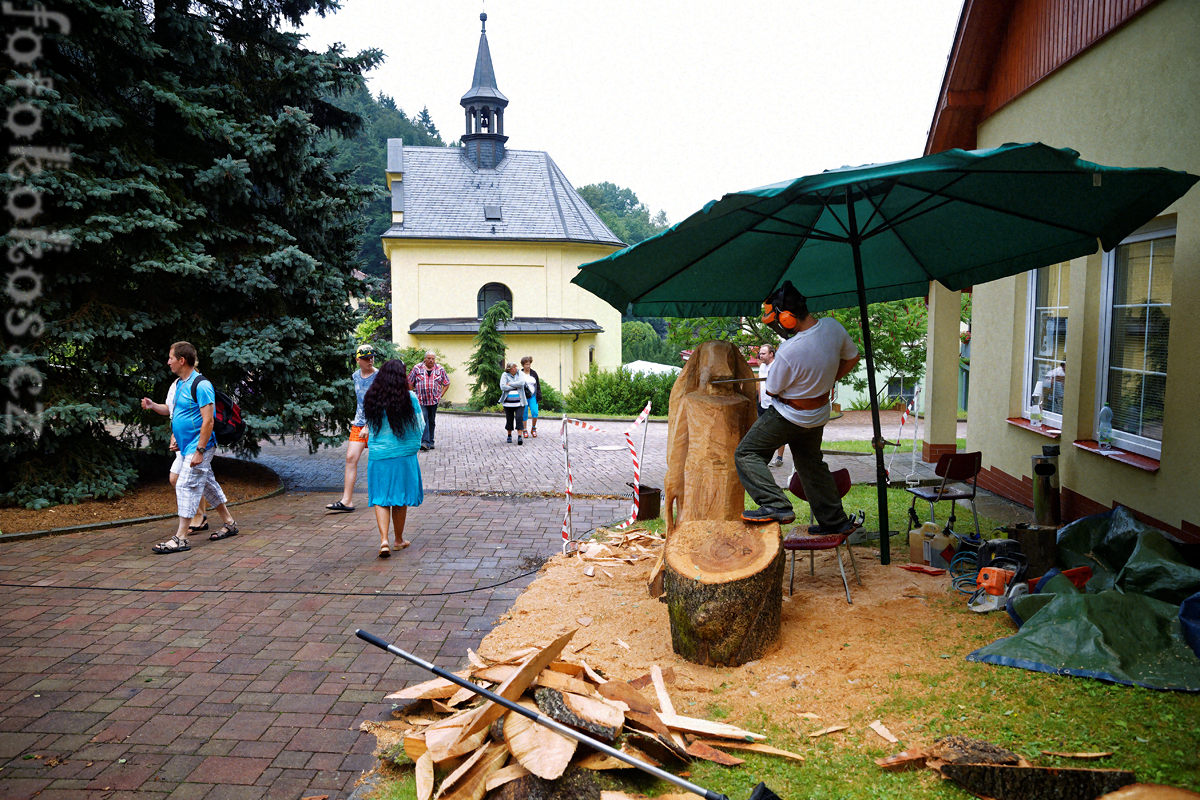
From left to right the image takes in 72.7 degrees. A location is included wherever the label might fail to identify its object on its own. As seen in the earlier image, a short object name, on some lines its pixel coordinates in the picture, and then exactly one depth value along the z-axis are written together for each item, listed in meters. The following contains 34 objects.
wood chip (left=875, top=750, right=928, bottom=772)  3.53
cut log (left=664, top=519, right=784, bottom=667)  4.71
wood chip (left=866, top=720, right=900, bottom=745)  3.78
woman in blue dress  7.41
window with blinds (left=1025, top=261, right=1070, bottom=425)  8.84
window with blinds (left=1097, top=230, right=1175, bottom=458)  6.68
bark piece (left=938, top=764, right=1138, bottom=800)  3.22
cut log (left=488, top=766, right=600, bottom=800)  3.30
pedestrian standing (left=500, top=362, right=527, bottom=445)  17.28
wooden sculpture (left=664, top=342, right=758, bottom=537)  5.86
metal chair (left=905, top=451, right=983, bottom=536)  6.92
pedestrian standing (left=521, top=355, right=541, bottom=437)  18.41
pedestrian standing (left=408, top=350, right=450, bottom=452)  15.23
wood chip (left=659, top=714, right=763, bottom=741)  3.83
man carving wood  5.41
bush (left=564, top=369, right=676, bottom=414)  29.44
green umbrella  4.84
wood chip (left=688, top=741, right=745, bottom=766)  3.65
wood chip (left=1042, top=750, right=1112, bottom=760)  3.43
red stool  5.52
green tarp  4.13
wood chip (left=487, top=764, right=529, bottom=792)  3.36
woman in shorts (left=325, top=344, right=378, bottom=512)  9.21
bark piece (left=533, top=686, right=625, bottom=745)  3.58
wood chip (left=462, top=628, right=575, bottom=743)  3.69
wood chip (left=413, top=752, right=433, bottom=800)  3.45
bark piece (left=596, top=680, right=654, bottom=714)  3.96
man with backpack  7.73
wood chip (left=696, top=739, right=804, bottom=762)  3.69
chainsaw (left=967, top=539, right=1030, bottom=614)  5.32
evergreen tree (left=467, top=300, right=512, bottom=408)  29.23
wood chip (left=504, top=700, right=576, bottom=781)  3.28
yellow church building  35.22
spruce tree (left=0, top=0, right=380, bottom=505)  9.12
